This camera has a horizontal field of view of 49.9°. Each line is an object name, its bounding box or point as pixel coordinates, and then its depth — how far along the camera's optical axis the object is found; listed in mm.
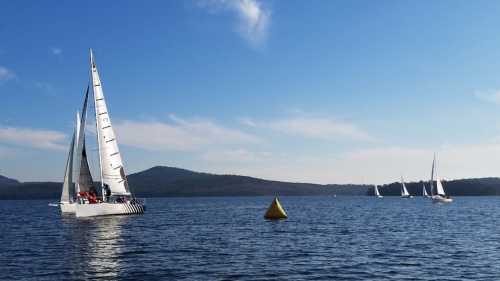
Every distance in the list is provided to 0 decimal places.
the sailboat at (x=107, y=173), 82312
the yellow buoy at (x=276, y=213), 85750
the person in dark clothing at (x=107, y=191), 82750
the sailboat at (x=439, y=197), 179500
